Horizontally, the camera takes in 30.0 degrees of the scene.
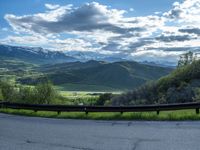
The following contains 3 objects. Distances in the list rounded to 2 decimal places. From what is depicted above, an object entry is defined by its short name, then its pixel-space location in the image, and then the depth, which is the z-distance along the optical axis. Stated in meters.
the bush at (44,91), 63.69
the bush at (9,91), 69.38
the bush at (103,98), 84.94
